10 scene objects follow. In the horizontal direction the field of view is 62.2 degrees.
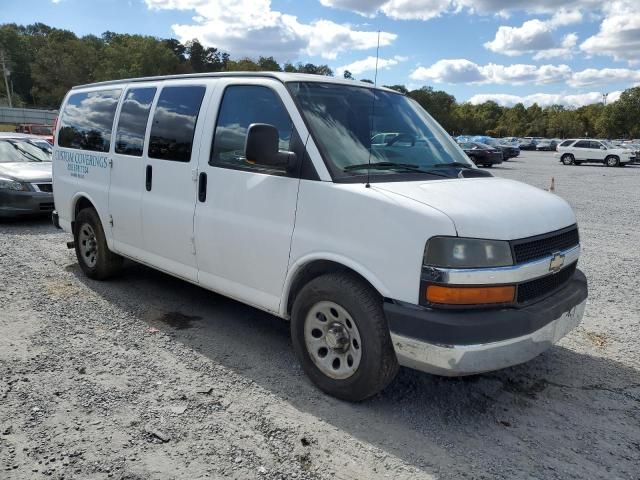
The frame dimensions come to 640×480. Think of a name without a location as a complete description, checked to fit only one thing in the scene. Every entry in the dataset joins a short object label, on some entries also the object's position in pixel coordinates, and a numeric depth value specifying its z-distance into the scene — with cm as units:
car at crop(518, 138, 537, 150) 7125
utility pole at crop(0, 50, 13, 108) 7541
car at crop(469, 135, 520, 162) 3923
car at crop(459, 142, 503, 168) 3002
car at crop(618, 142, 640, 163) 3495
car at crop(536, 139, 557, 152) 6744
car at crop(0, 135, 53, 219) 940
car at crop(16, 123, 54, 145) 2795
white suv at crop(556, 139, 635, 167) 3403
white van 306
